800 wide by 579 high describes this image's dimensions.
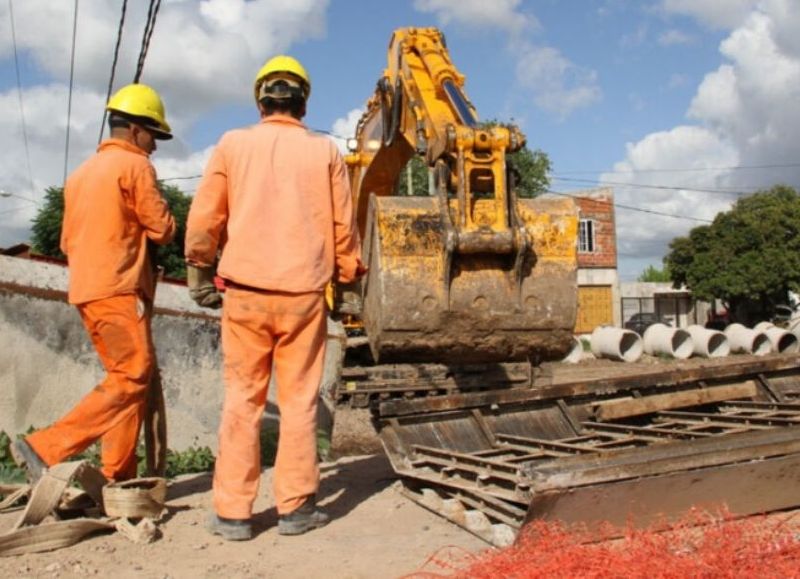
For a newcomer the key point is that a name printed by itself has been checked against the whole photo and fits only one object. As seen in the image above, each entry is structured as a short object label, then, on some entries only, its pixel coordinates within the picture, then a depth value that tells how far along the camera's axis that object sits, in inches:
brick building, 1544.0
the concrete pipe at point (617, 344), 898.7
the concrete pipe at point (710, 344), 931.3
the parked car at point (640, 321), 1557.8
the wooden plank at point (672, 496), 136.1
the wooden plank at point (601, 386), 202.8
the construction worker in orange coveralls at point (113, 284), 172.2
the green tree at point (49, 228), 1021.8
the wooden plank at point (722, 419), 206.7
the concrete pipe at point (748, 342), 936.3
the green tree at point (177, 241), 932.6
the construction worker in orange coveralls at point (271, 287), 158.4
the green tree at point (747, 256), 1327.5
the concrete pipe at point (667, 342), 923.4
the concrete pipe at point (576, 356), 880.3
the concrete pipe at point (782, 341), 951.0
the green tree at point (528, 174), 1311.5
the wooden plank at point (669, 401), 226.8
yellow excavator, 149.3
